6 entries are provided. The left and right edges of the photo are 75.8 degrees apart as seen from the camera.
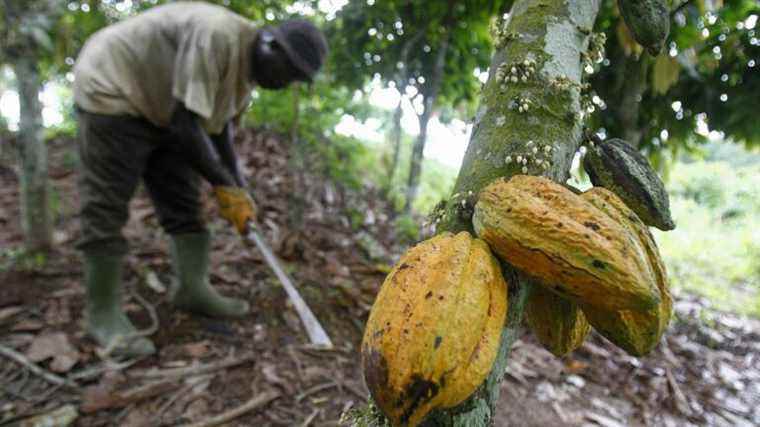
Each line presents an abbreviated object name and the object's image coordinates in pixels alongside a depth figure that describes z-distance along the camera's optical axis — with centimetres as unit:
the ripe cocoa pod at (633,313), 65
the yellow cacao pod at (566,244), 59
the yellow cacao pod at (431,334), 55
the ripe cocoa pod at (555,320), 74
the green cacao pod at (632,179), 75
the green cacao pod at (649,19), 79
